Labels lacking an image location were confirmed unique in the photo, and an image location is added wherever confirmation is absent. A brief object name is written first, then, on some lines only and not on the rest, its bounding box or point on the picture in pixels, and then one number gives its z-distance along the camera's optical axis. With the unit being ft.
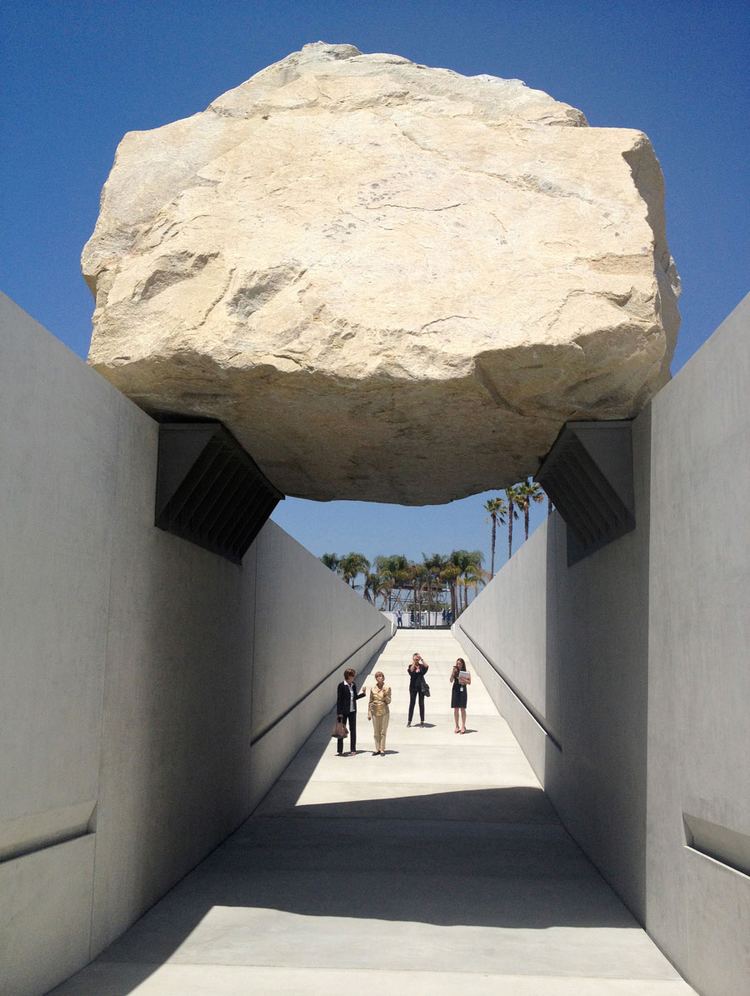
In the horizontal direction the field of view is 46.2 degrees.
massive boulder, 20.03
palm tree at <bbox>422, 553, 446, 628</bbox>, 304.71
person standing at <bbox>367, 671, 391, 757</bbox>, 46.26
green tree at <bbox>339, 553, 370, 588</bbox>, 308.40
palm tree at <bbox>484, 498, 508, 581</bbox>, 244.63
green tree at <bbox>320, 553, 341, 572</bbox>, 294.87
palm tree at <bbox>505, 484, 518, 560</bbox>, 215.72
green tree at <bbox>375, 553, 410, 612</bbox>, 312.71
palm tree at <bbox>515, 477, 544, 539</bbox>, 199.15
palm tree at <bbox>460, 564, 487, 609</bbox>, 286.42
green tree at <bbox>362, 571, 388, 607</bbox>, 314.10
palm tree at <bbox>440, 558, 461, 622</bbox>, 291.79
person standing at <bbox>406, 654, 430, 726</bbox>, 56.80
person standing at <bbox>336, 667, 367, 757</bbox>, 46.70
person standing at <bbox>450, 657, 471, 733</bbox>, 53.93
